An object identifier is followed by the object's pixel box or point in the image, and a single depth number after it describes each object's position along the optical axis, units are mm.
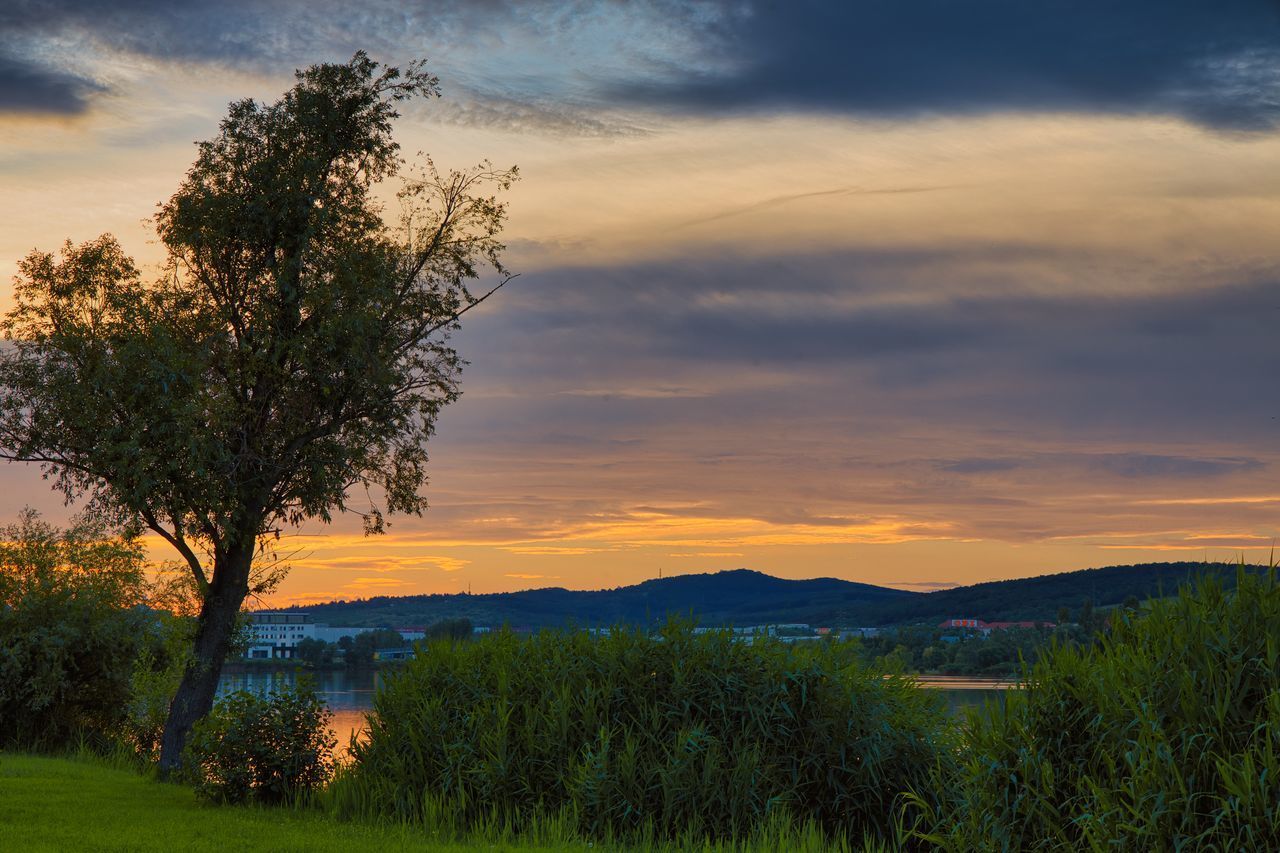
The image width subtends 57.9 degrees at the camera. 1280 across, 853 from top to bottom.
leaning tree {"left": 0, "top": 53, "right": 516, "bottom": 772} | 25469
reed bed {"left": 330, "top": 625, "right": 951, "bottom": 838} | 17891
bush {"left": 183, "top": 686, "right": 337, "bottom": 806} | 21062
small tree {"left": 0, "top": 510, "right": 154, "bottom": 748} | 34750
